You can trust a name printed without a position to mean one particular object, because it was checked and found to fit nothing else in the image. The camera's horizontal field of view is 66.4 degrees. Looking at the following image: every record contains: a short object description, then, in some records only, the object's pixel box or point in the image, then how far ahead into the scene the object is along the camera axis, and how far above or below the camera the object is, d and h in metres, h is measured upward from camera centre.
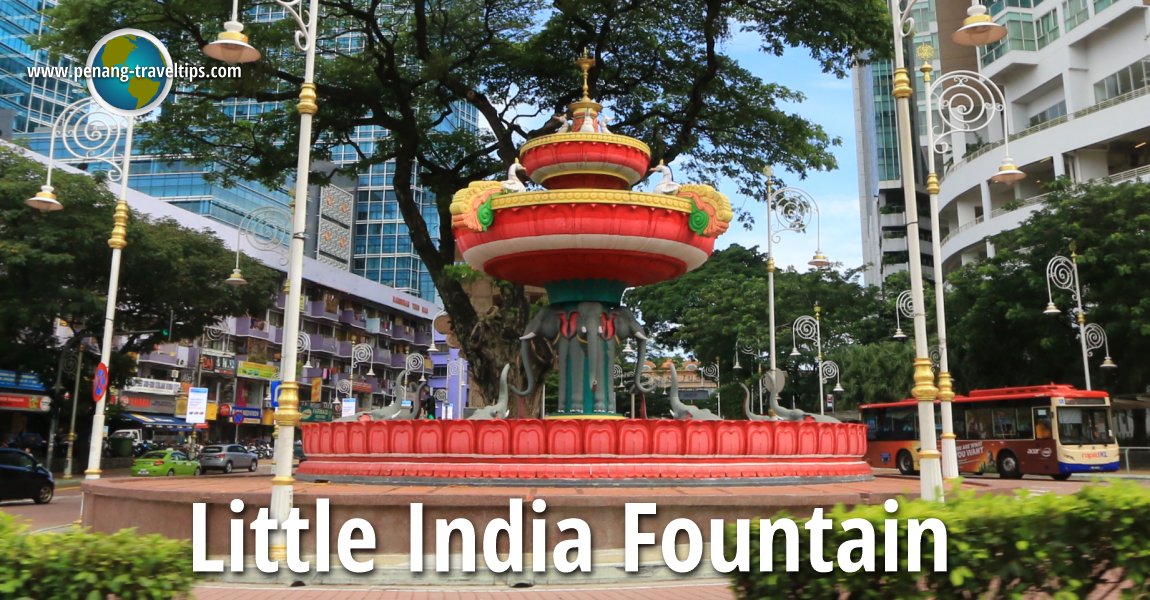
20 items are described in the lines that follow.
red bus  26.31 +0.10
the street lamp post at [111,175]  13.23 +4.37
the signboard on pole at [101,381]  13.37 +0.82
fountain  11.80 +1.40
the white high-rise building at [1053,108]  43.94 +17.96
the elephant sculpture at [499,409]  13.81 +0.42
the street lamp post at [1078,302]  29.48 +4.45
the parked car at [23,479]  21.22 -1.03
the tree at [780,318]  42.53 +6.03
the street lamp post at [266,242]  19.64 +4.73
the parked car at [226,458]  37.69 -0.95
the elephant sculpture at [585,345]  14.60 +1.53
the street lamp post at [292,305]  8.59 +1.43
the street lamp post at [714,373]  42.97 +3.21
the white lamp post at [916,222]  9.12 +2.49
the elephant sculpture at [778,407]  14.98 +0.53
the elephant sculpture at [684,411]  14.46 +0.41
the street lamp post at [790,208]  20.72 +5.33
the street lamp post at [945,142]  12.12 +4.44
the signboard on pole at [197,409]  34.38 +1.04
